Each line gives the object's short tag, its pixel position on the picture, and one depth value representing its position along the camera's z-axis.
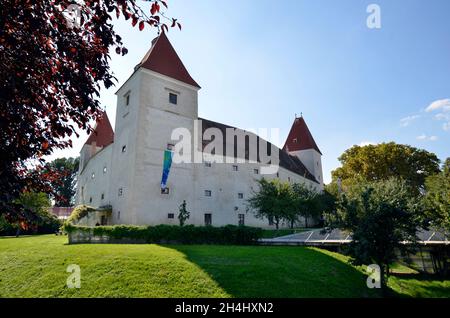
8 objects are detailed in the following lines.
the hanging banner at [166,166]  23.99
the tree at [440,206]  12.79
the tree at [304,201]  25.30
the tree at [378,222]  10.73
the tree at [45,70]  3.95
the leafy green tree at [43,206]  30.22
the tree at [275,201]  24.28
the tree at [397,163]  39.66
